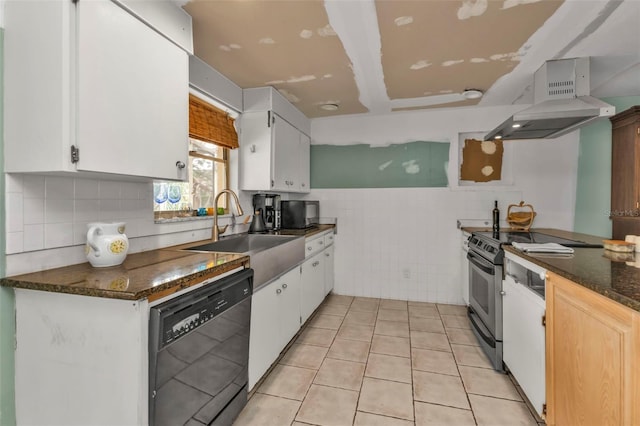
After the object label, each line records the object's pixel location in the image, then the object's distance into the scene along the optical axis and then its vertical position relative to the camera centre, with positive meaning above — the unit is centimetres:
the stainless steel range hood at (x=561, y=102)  209 +81
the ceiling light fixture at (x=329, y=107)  332 +119
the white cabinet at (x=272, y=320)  176 -74
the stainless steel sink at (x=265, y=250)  178 -29
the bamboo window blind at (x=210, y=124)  218 +69
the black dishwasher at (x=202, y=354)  104 -59
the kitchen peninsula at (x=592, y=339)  94 -47
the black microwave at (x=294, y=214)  320 -3
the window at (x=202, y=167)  207 +38
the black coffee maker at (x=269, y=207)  297 +4
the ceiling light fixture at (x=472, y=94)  287 +116
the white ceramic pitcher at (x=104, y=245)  128 -15
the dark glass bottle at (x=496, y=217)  305 -6
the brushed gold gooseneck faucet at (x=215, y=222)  224 -8
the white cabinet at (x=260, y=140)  277 +66
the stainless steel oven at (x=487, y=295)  210 -66
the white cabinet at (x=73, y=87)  108 +48
